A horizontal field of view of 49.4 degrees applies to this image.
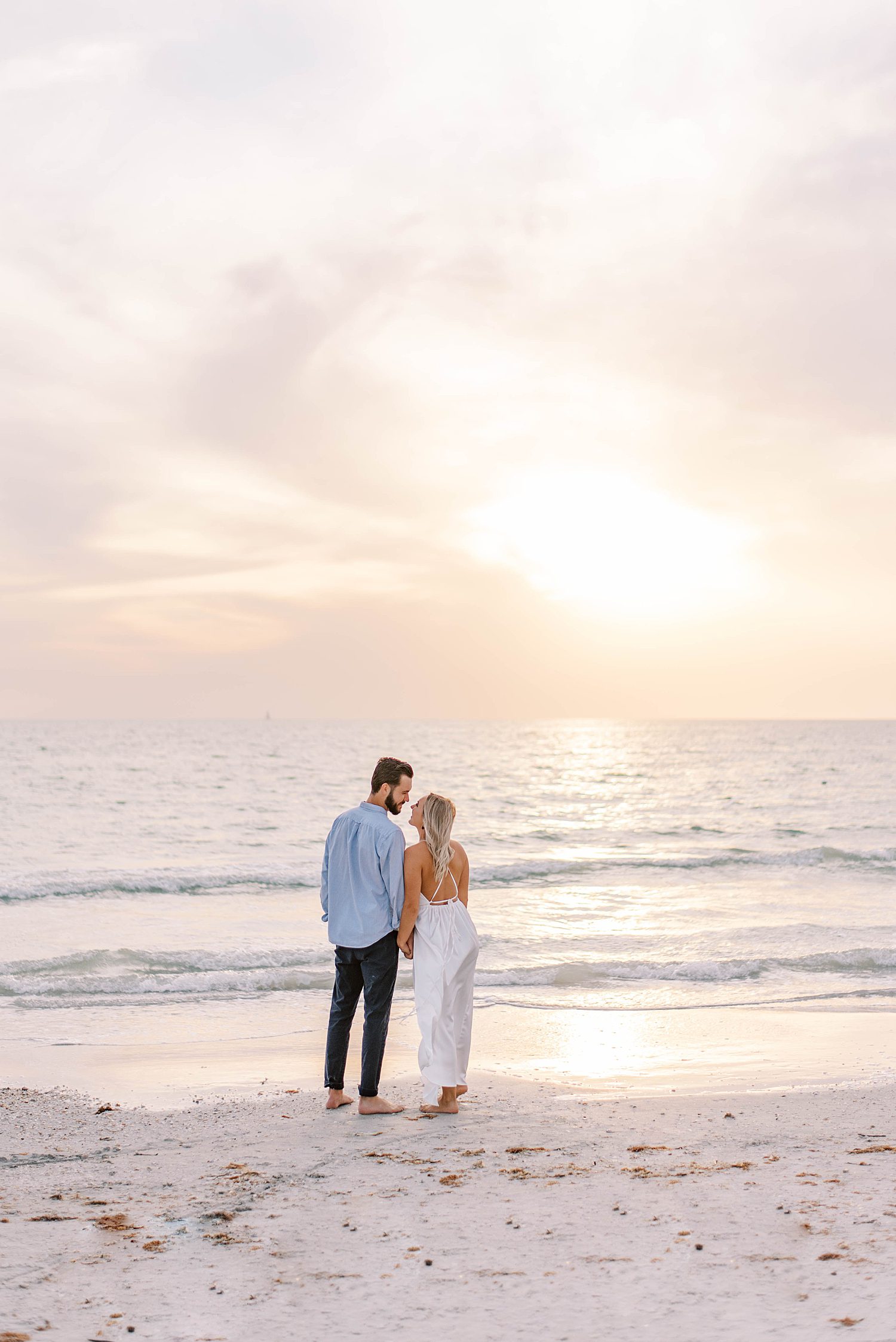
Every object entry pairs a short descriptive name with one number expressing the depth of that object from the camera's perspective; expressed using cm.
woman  557
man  553
